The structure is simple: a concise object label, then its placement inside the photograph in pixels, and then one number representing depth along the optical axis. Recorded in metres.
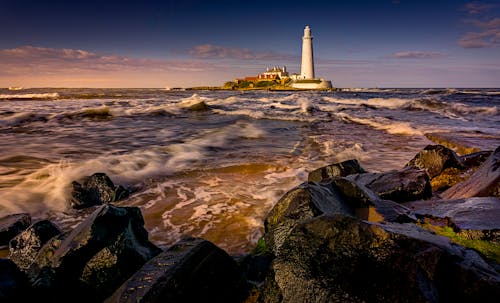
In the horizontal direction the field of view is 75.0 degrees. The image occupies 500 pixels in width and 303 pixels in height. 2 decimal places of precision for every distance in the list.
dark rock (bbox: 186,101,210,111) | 23.58
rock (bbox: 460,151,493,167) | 5.52
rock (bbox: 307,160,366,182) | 4.76
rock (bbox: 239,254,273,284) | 2.43
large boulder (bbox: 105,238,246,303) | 1.78
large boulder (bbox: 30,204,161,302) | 2.24
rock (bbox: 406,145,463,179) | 5.23
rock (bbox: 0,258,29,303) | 1.93
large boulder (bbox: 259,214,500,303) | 1.50
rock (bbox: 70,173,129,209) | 4.74
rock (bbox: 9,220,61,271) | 2.87
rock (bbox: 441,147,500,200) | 3.39
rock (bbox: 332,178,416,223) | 3.08
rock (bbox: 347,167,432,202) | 4.09
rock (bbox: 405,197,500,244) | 2.42
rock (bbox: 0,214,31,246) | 3.46
